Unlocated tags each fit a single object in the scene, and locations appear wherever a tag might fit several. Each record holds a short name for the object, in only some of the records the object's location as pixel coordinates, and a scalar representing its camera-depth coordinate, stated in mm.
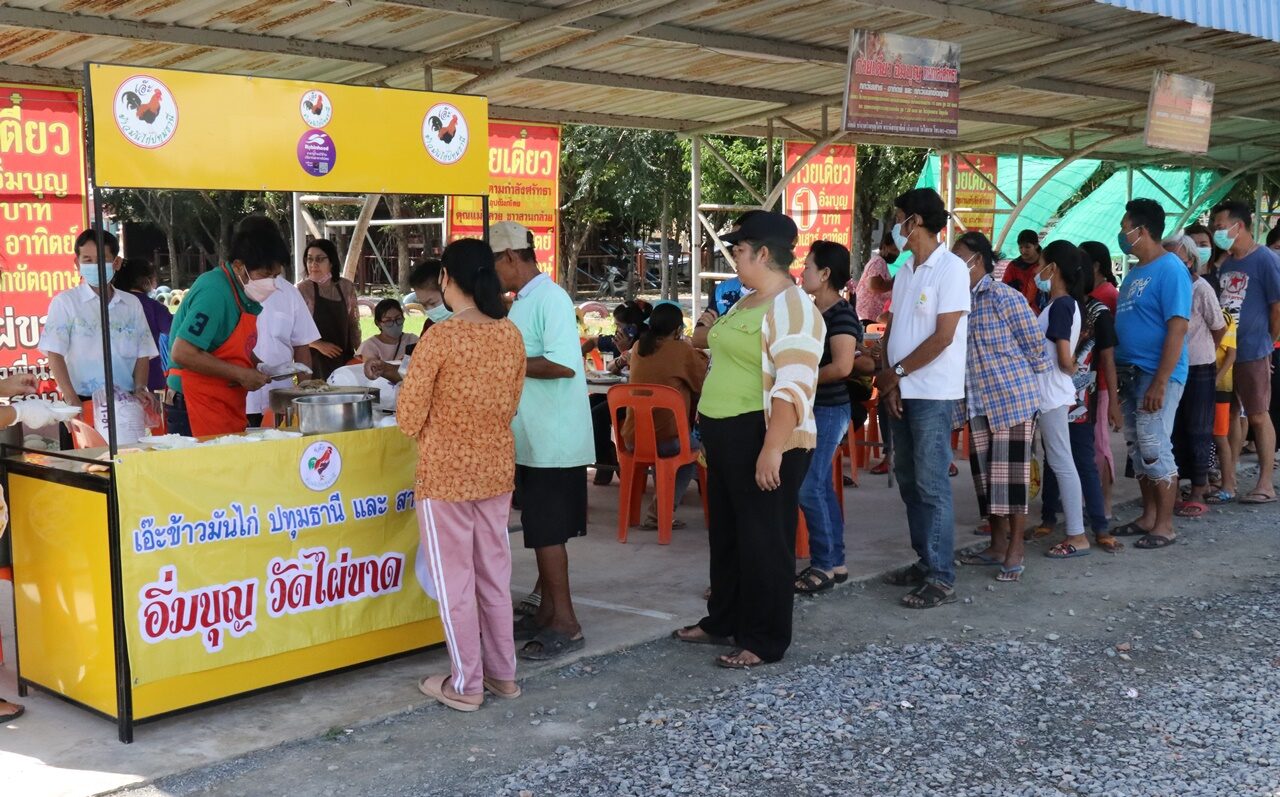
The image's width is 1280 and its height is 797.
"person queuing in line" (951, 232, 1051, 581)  5836
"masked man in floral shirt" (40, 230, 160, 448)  6137
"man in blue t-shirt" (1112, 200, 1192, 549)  6445
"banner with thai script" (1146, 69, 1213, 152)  10195
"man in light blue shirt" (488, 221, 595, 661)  4516
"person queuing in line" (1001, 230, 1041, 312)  8594
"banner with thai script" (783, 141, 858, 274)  13133
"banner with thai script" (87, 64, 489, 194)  3779
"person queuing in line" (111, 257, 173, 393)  6594
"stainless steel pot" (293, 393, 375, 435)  4375
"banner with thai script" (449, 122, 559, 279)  10320
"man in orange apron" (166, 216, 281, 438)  5227
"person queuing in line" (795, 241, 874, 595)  5258
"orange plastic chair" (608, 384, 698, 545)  6672
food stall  3828
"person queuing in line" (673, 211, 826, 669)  4359
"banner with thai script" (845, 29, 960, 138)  8156
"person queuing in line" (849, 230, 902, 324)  9844
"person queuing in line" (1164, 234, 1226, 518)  7320
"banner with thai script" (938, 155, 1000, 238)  14922
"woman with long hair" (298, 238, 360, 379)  7281
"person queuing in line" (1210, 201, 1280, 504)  7586
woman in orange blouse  3992
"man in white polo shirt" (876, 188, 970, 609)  5301
